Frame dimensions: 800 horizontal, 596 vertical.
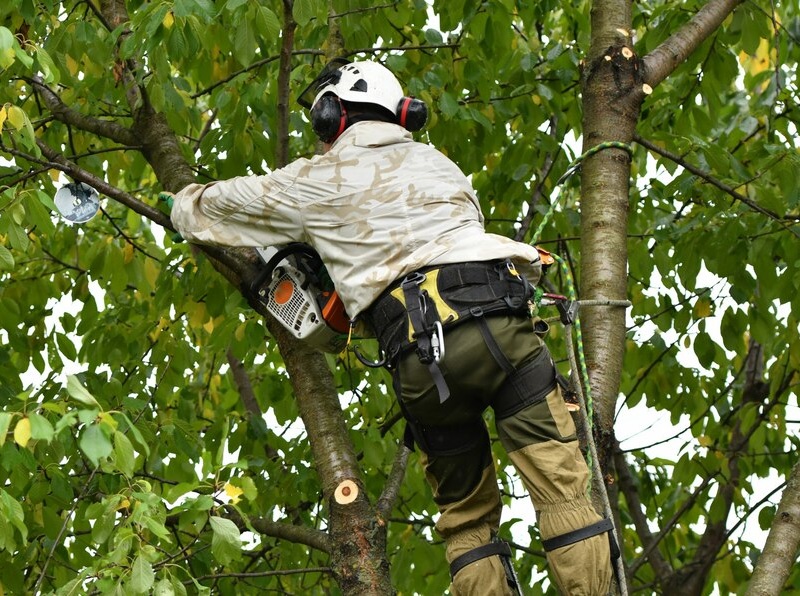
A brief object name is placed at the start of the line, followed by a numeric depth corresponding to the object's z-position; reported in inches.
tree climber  268.1
